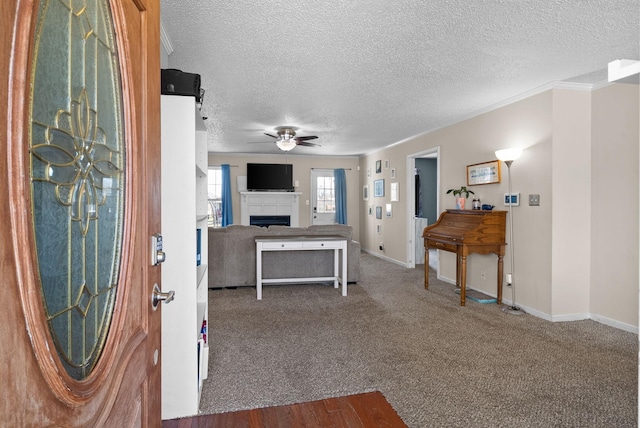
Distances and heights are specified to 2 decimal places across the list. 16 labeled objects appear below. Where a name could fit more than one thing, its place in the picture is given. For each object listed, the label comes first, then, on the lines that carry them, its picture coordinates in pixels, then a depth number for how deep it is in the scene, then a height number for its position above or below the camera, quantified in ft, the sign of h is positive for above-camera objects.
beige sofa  16.47 -2.39
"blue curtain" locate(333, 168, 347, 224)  29.09 +1.00
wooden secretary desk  13.44 -1.21
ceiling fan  18.48 +3.44
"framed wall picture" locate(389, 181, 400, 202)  22.85 +0.85
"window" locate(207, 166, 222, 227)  27.30 +0.71
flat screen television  26.84 +2.07
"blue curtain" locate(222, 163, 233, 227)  26.91 +0.69
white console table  14.88 -1.71
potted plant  15.56 +0.42
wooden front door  1.46 -0.03
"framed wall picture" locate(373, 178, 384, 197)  25.20 +1.19
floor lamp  12.98 -0.20
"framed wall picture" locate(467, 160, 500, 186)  14.24 +1.25
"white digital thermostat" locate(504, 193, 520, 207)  13.40 +0.14
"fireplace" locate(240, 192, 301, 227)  27.45 -0.22
